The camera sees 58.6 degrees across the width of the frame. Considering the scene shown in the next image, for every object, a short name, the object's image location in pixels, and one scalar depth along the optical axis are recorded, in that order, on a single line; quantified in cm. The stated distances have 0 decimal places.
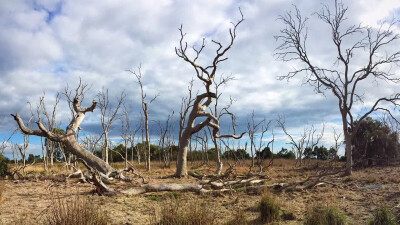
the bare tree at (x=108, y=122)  2064
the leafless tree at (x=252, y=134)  2469
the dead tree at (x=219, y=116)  1658
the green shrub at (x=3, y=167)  1434
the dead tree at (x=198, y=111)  1446
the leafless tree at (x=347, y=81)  1641
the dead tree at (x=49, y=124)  2234
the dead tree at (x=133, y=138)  2895
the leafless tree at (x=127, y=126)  2796
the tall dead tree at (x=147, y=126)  1994
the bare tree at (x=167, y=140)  2883
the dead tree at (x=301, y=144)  2756
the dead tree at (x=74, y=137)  1203
